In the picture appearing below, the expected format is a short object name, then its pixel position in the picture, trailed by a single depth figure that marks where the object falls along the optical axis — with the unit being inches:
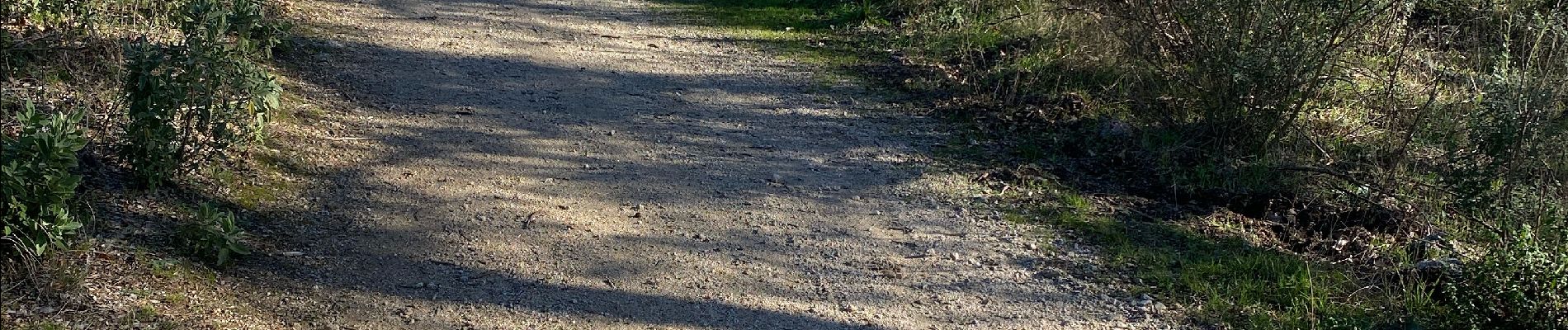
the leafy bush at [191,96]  194.1
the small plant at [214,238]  185.0
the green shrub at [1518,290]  180.9
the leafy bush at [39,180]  158.1
